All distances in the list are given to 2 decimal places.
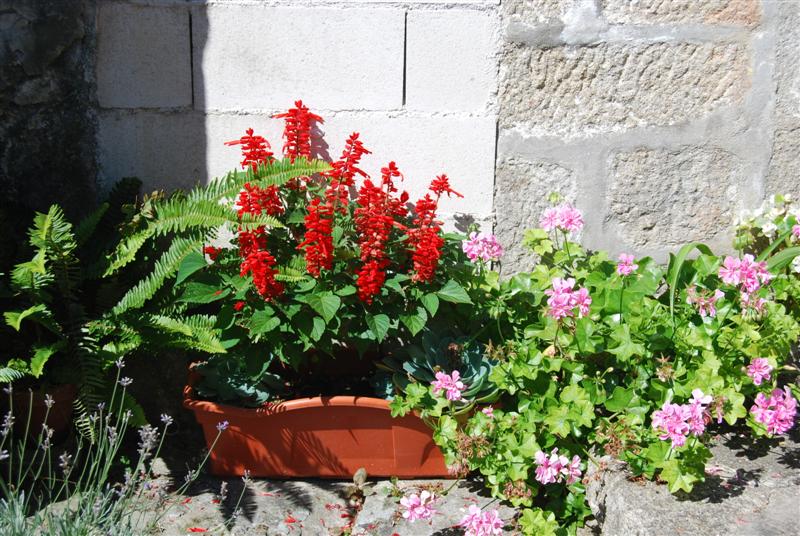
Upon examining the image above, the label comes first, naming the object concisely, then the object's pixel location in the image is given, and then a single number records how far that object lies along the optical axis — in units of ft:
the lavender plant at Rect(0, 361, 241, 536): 7.16
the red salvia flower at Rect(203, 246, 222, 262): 9.63
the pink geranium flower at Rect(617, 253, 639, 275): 9.70
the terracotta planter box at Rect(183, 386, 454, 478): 9.50
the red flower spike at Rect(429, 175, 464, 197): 9.75
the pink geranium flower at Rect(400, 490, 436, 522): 8.45
